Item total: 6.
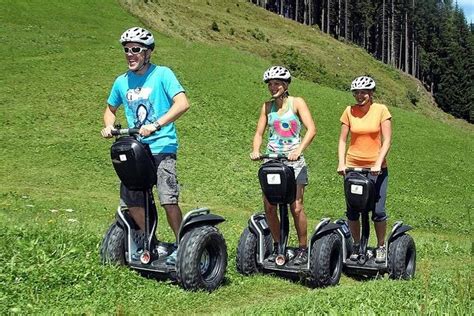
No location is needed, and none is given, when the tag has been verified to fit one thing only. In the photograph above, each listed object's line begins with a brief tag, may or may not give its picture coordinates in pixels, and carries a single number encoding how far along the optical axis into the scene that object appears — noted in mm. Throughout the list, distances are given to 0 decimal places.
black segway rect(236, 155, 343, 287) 7980
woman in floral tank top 8258
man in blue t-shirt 7031
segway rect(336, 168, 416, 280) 8734
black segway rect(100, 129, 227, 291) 6820
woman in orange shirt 8945
